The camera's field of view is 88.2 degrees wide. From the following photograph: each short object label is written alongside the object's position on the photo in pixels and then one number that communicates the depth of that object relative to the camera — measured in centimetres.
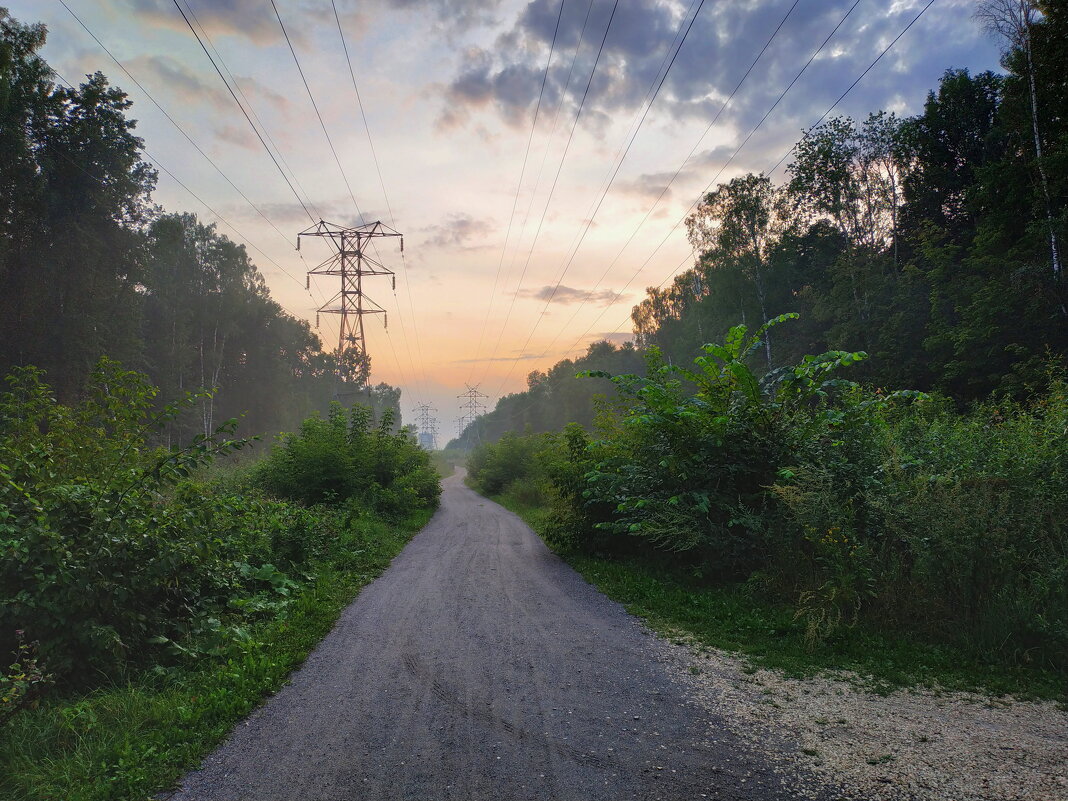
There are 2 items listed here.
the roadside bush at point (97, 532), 435
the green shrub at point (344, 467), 1438
